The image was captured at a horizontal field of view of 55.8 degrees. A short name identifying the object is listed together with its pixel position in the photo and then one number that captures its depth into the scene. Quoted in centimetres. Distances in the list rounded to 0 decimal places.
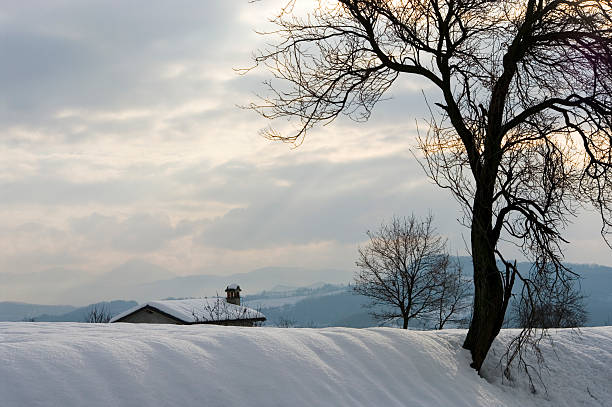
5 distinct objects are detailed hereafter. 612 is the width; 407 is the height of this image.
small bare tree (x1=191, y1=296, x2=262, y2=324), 3209
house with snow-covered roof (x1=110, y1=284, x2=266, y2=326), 3170
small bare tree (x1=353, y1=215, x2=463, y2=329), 3155
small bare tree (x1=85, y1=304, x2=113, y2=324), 3381
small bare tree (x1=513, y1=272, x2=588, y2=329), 973
